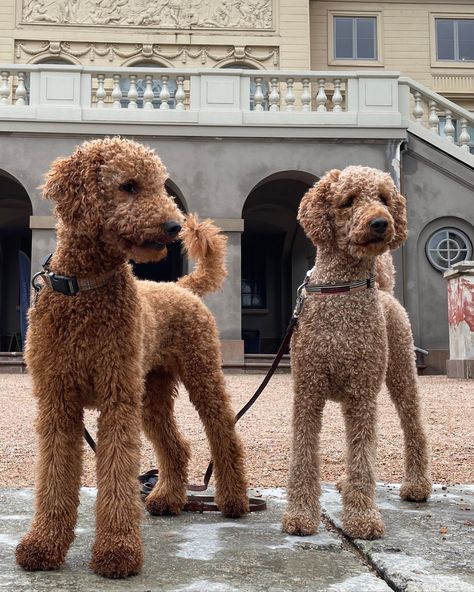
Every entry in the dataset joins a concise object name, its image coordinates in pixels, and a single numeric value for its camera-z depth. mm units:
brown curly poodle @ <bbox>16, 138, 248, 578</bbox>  2449
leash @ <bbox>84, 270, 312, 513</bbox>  3173
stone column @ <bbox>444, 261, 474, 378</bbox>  11867
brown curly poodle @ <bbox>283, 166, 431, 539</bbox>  2900
